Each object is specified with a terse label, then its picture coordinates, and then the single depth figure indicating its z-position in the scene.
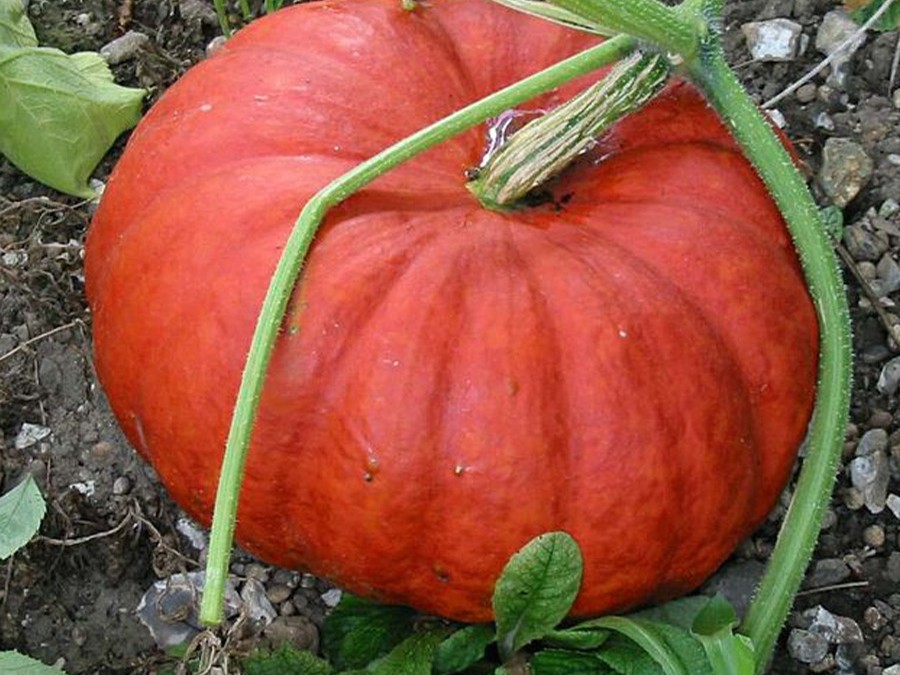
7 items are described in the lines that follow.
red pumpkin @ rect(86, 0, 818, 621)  1.58
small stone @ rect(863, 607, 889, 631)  1.92
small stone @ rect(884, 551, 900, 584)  1.96
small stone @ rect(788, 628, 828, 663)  1.91
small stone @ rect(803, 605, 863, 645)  1.91
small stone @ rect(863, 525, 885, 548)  1.99
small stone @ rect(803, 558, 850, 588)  1.96
